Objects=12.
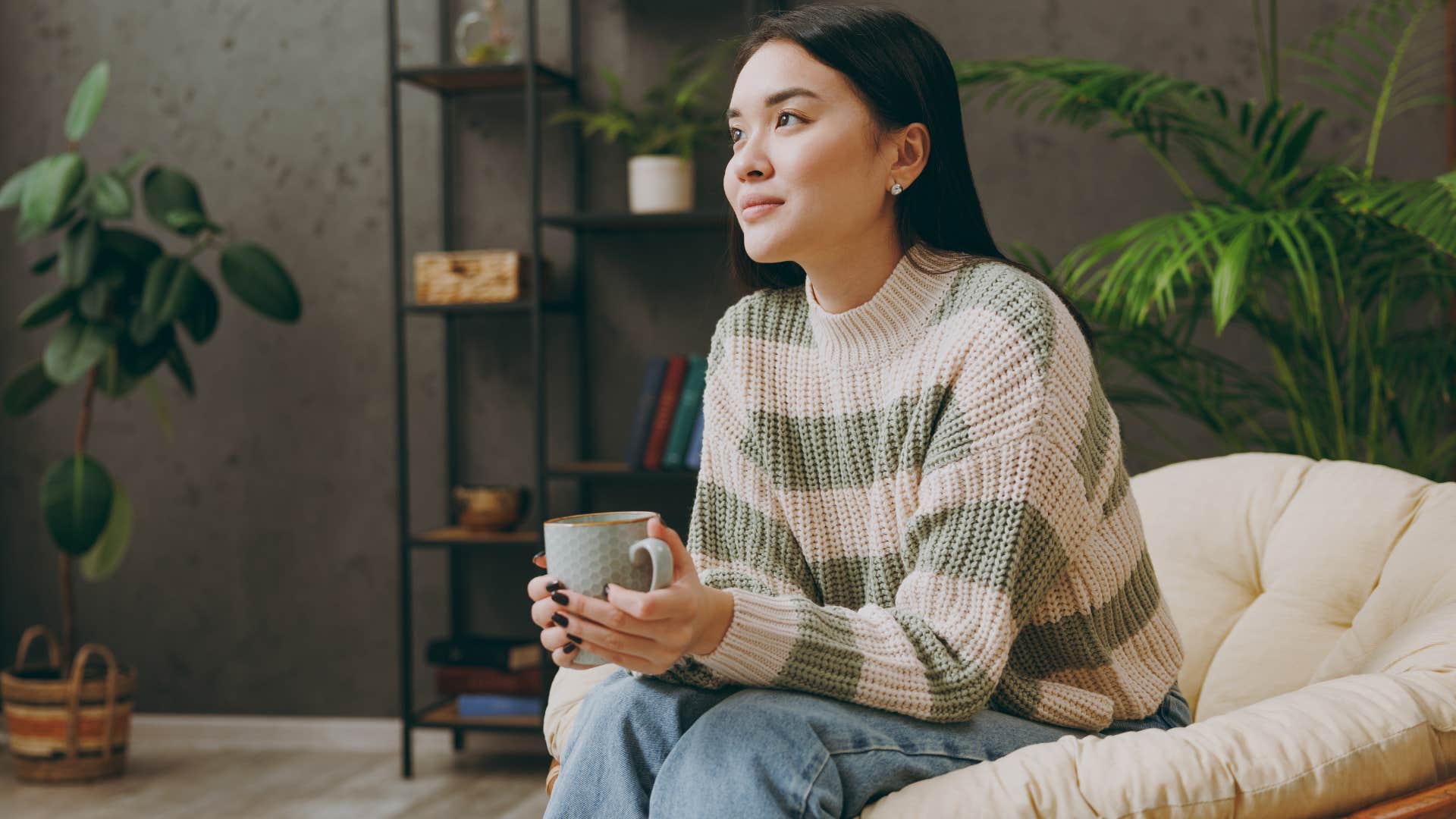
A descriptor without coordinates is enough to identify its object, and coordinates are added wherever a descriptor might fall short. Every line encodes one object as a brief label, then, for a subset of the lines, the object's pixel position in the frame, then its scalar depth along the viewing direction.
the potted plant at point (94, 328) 2.79
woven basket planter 2.85
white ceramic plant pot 2.83
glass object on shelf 2.90
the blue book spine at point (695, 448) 2.79
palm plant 1.83
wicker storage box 2.87
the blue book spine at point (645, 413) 2.83
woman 1.02
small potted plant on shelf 2.81
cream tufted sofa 1.02
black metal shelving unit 2.83
